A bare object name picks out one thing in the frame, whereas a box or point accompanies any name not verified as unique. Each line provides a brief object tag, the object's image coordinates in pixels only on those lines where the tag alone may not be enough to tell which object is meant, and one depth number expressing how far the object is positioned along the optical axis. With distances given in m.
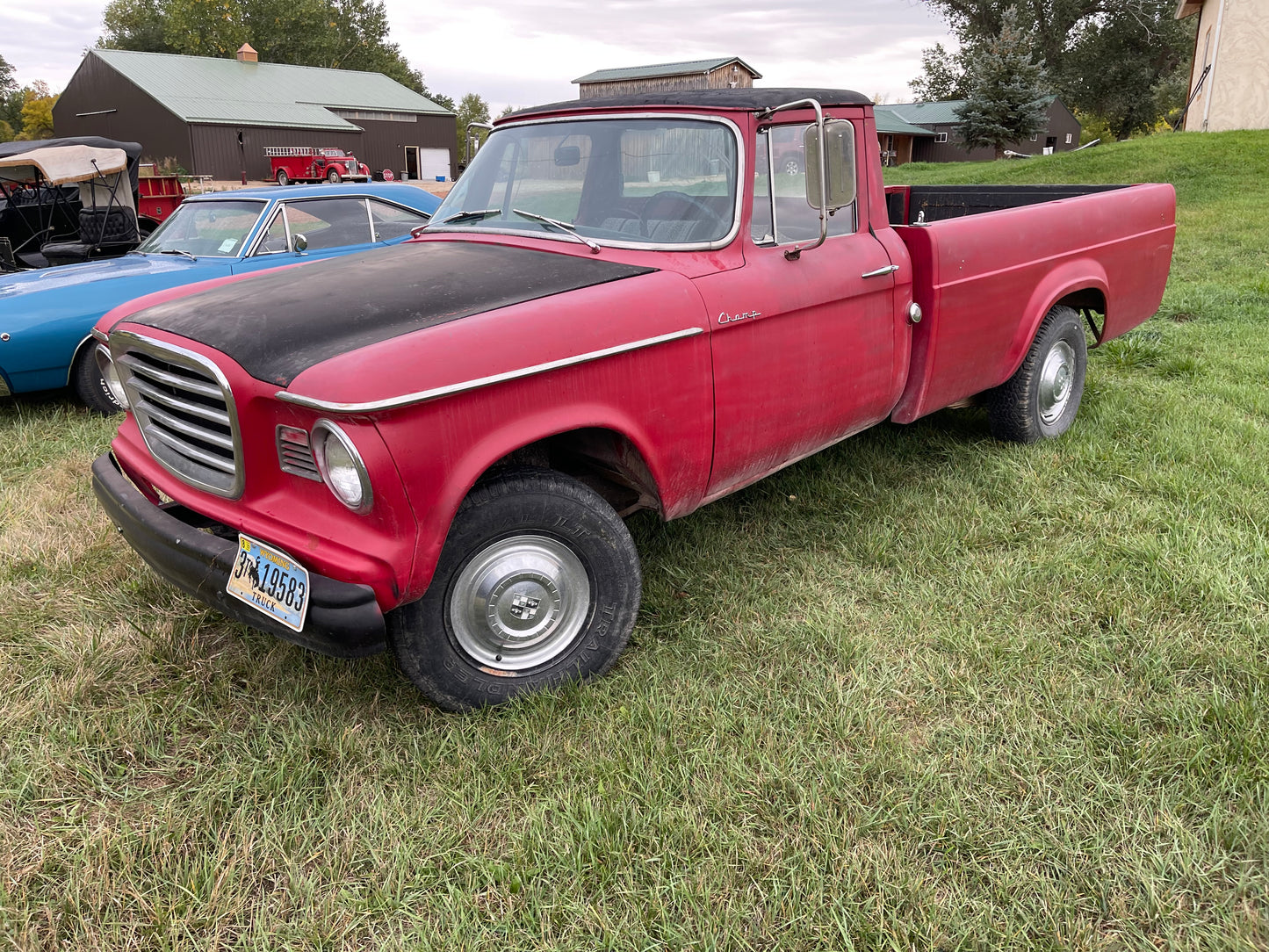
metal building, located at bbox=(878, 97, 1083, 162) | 51.25
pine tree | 28.11
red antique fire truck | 33.69
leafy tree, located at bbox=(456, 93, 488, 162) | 83.62
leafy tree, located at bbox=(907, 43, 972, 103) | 38.53
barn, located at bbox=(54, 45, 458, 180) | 37.47
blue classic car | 5.72
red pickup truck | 2.48
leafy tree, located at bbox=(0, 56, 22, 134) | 61.06
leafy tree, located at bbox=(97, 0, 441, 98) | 54.62
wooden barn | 48.53
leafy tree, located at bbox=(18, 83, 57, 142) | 55.94
